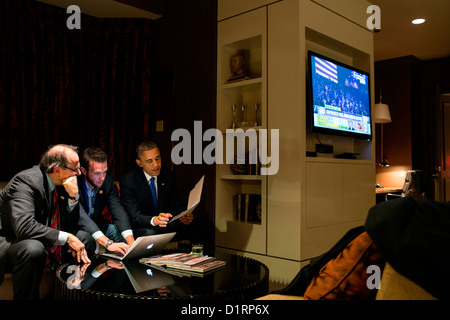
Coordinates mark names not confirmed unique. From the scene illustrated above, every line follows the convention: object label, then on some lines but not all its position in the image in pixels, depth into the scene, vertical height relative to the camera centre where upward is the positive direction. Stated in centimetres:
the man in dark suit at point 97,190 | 295 -18
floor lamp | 529 +73
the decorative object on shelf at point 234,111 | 348 +49
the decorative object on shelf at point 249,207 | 322 -34
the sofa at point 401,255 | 83 -20
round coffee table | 159 -52
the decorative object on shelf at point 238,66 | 336 +88
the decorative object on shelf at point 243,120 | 330 +41
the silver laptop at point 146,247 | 205 -44
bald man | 221 -31
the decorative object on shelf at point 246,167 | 317 +0
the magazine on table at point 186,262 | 194 -49
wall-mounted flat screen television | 301 +58
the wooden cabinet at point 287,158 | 289 +7
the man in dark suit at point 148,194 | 316 -23
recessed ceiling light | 466 +175
